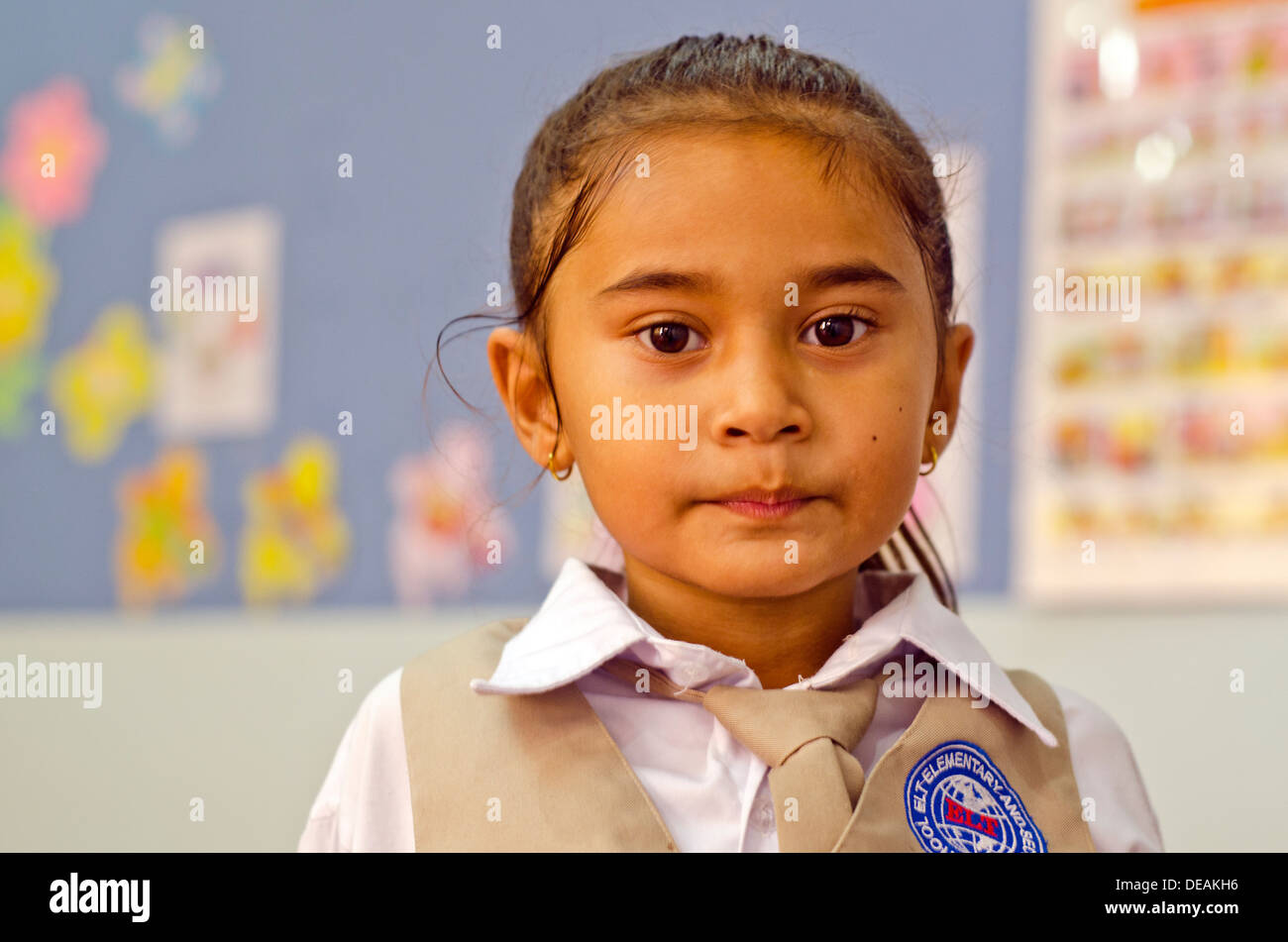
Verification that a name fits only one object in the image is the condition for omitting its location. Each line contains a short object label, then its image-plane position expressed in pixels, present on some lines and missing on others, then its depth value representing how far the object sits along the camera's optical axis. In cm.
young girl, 135
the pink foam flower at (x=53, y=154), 237
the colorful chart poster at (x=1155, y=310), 168
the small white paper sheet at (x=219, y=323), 218
